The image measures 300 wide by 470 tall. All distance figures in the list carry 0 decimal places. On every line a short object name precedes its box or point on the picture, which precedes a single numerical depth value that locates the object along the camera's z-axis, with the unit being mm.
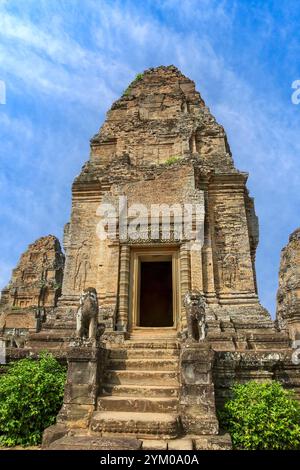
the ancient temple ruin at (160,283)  6277
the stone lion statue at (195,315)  6941
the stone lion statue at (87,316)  7207
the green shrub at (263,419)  5816
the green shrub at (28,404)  6441
